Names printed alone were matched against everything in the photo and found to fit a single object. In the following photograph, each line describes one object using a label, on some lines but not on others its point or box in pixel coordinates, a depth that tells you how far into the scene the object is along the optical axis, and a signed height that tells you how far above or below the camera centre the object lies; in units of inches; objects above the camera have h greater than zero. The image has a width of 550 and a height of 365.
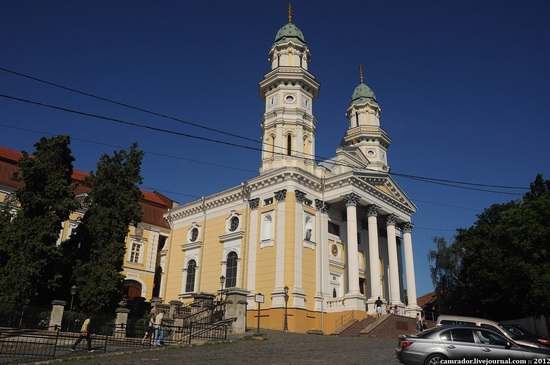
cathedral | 1181.1 +319.5
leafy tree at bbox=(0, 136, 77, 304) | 852.0 +204.5
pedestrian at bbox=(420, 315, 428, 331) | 1108.8 +44.2
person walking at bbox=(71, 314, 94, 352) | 609.3 -5.0
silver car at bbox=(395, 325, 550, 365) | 428.8 -3.2
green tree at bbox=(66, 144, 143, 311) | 945.5 +218.9
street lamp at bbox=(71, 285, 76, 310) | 905.5 +81.0
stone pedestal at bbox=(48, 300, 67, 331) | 796.0 +31.3
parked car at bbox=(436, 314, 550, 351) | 590.2 +29.4
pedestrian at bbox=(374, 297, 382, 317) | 1144.8 +87.4
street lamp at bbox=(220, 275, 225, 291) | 1258.6 +154.4
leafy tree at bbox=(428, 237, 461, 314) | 1846.7 +295.1
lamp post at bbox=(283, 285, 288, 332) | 1074.9 +58.7
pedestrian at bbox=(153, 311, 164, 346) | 689.6 -0.8
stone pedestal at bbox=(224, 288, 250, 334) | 848.3 +52.2
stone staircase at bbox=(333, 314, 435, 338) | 997.8 +30.5
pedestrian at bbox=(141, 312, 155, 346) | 693.0 +6.0
